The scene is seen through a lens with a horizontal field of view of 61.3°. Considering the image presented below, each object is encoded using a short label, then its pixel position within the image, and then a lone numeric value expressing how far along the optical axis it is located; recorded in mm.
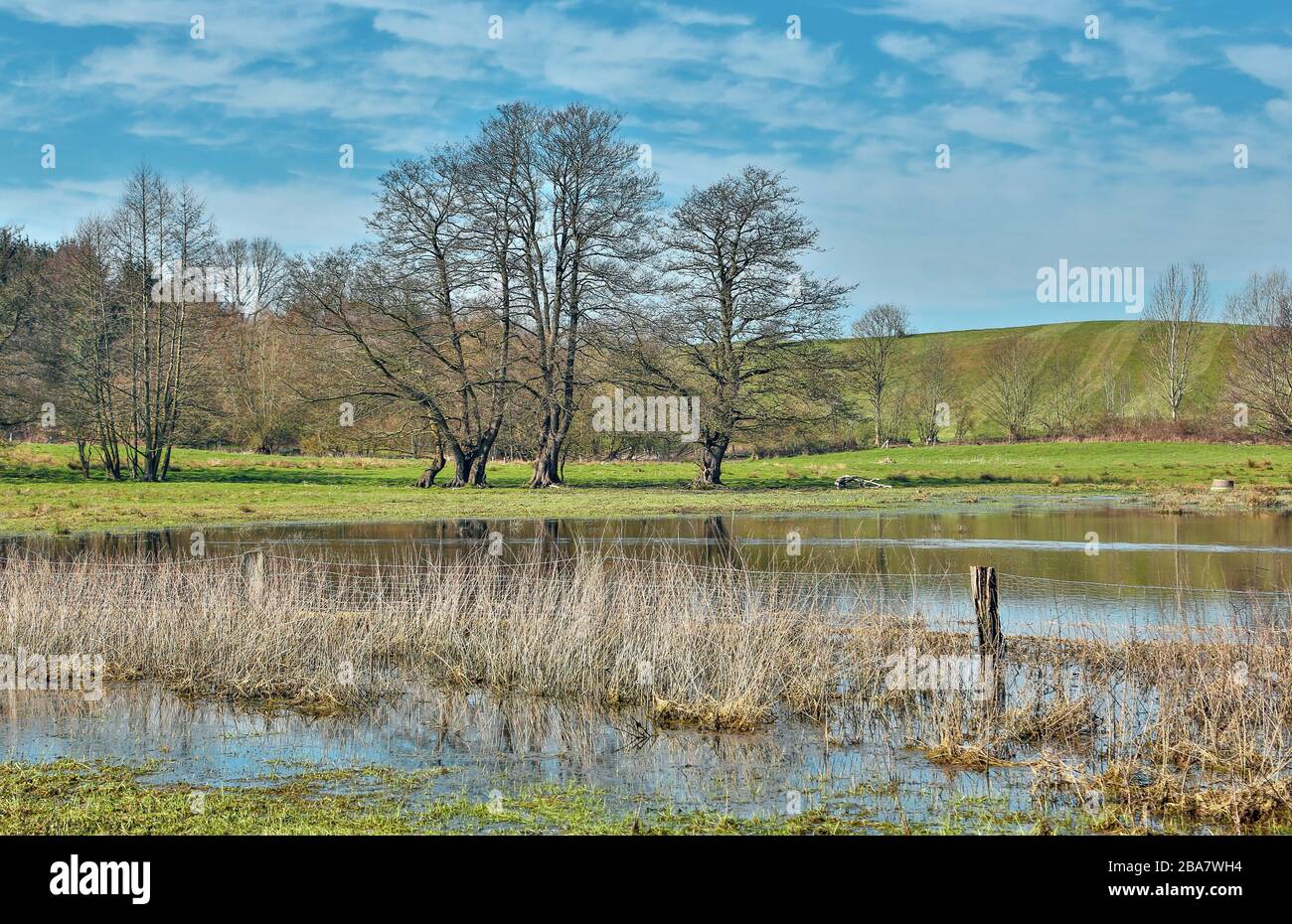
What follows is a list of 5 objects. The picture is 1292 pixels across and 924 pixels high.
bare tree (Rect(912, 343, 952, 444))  75875
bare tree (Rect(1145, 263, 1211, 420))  81625
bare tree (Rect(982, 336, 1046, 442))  77188
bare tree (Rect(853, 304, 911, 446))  76625
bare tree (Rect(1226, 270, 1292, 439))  58094
